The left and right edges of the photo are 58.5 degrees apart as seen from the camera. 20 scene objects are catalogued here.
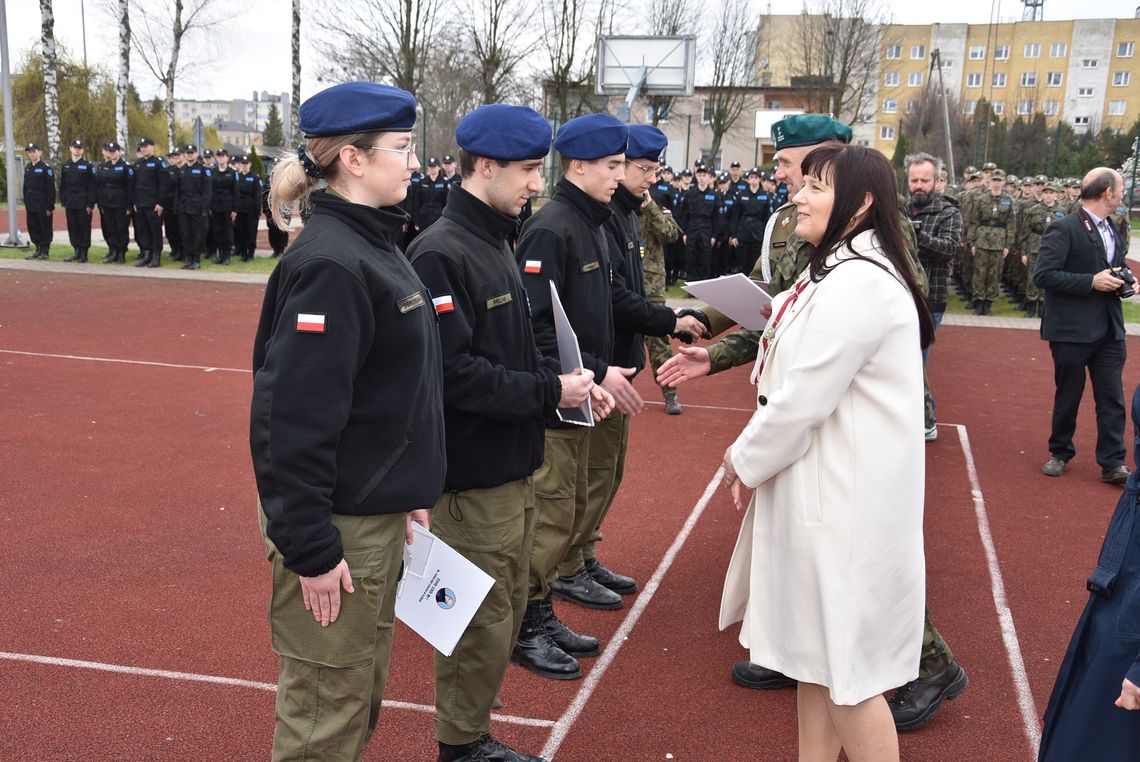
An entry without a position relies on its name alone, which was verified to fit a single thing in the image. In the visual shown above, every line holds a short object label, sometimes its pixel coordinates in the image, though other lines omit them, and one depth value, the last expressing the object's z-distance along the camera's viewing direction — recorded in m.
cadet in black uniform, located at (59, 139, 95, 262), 18.03
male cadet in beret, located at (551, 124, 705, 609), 4.61
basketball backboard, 22.42
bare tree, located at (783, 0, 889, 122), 42.25
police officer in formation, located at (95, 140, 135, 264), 18.06
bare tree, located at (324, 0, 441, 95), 32.66
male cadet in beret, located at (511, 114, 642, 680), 3.95
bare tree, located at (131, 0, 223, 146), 33.56
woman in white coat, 2.55
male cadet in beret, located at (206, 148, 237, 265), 18.69
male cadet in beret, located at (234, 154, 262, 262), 19.14
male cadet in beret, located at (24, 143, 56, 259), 17.95
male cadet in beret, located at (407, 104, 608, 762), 3.04
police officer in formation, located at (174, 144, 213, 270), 17.92
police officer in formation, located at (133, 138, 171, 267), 17.88
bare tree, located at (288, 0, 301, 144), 25.73
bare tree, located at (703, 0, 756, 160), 46.31
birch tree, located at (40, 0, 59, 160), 22.00
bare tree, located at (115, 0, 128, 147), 27.68
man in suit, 6.57
